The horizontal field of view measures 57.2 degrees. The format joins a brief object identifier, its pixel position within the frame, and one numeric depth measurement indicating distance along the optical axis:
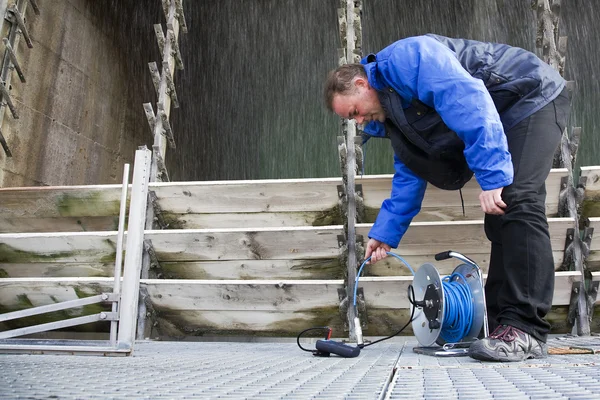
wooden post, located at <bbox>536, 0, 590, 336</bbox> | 3.07
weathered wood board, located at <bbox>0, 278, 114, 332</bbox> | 3.31
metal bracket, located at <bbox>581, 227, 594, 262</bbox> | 3.13
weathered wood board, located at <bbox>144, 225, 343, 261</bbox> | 3.33
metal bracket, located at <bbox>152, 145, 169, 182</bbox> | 3.89
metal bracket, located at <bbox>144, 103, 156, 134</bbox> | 3.90
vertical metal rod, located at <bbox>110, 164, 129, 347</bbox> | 2.19
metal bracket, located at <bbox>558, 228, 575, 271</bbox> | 3.14
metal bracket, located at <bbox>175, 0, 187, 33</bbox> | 4.35
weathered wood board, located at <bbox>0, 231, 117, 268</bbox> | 3.42
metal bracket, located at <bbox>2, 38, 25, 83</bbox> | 3.90
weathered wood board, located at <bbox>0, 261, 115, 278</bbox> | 3.50
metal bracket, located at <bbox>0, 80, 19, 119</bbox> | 3.86
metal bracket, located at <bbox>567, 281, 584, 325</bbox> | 3.05
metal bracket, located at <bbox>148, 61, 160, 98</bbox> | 4.06
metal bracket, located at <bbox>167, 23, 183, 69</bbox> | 4.25
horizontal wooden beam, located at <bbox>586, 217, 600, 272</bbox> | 3.12
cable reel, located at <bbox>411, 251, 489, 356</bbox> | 2.15
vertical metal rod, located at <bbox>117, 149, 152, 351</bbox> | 2.16
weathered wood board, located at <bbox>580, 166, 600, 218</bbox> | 3.18
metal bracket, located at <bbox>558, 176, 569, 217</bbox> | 3.24
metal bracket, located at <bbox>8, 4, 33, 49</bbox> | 4.01
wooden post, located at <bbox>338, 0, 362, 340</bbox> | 3.21
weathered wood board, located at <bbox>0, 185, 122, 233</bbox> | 3.65
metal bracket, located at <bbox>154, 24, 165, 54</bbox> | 4.21
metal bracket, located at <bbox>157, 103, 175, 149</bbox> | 4.05
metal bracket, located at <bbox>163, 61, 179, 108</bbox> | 4.08
